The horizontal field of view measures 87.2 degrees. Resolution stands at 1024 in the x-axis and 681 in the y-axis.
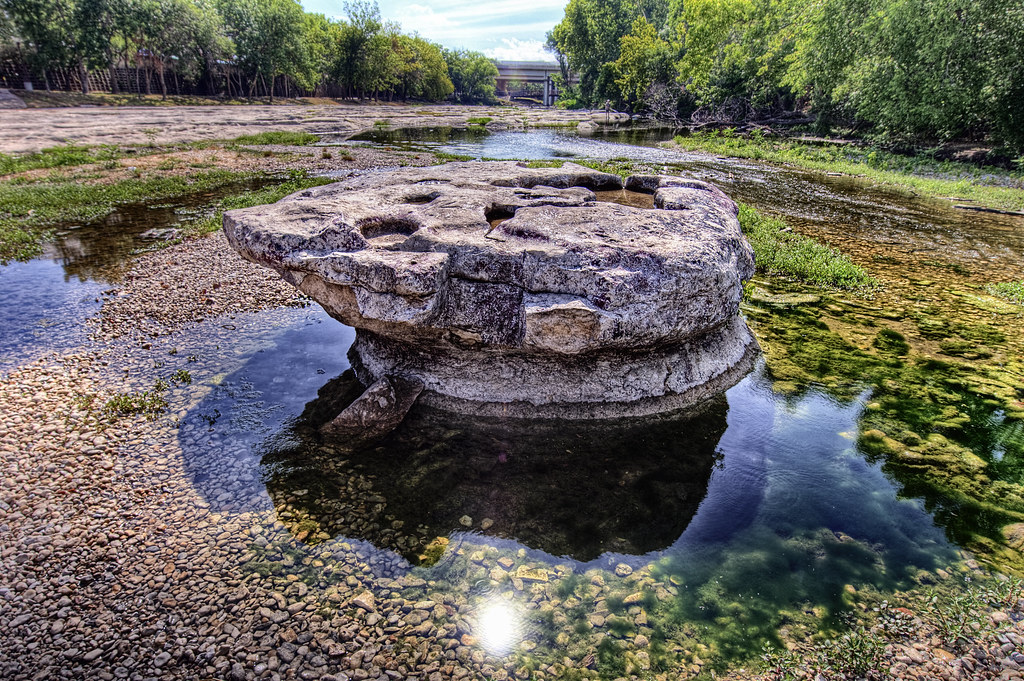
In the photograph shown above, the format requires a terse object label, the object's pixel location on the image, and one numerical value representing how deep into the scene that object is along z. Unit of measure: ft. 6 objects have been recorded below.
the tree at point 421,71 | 309.83
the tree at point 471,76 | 455.63
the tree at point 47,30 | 147.33
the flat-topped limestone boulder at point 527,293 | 20.85
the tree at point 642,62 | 220.64
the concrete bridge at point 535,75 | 565.17
